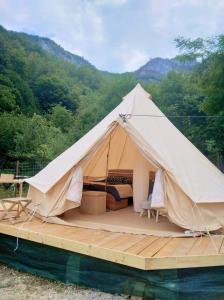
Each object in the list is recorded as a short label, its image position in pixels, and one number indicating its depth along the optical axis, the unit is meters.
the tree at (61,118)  22.37
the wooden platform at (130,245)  3.13
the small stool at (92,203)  5.14
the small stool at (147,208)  4.76
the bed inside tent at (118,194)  4.30
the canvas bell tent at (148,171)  3.88
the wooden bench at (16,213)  4.39
